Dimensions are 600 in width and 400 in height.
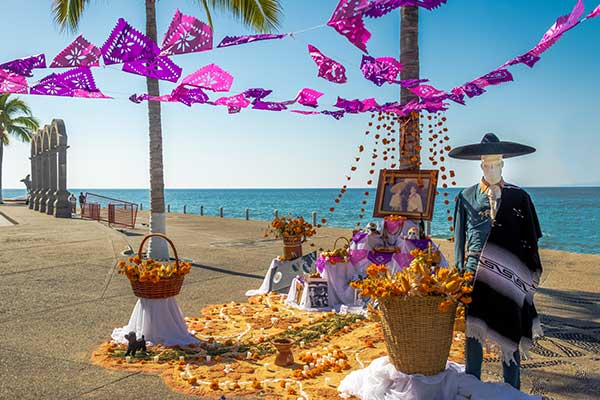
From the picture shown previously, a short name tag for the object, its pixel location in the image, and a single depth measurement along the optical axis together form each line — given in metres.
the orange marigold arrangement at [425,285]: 3.93
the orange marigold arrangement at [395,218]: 8.24
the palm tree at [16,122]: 43.31
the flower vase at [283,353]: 5.34
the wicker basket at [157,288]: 5.90
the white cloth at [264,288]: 9.11
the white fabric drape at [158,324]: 6.00
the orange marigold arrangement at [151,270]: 5.85
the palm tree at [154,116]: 12.01
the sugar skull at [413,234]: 8.08
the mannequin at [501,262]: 3.99
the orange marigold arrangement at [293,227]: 9.57
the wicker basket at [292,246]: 9.51
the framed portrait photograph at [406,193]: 8.25
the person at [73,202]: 32.51
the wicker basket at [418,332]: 3.96
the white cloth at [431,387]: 4.02
